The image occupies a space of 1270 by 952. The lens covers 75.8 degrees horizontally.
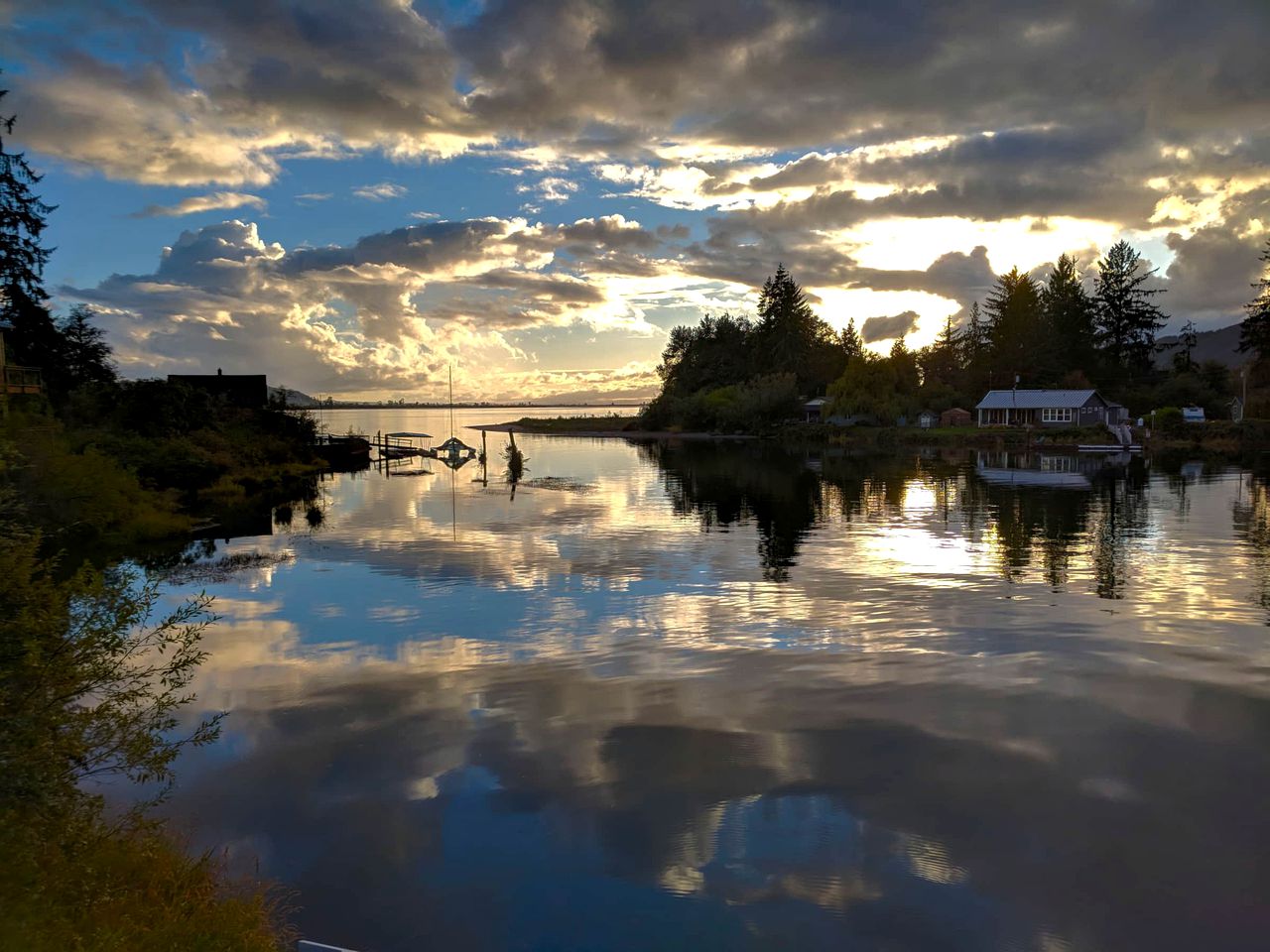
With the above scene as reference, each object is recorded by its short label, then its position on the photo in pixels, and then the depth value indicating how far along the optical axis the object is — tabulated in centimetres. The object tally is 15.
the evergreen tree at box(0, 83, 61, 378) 5222
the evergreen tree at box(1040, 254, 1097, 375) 13838
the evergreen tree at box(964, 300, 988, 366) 14875
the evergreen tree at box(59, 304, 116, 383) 5759
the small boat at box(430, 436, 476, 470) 8412
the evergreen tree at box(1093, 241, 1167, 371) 14625
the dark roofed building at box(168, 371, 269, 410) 6854
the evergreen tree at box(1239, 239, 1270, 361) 12056
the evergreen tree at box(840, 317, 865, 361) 16561
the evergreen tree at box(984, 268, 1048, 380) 13700
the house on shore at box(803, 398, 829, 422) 13425
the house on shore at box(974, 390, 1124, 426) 10812
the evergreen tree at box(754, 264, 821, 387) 15050
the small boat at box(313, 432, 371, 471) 7819
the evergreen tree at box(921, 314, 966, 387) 14675
